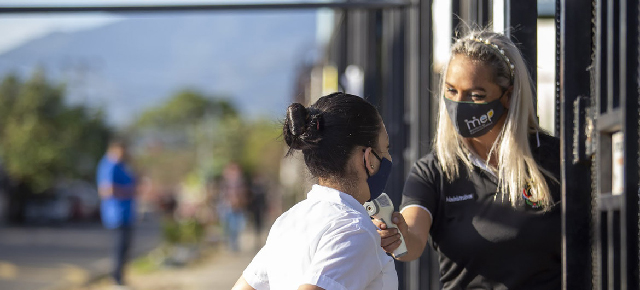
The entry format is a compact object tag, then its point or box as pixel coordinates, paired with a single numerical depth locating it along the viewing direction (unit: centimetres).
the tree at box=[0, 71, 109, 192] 5966
